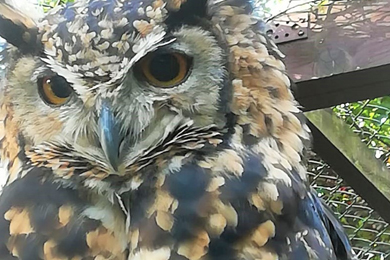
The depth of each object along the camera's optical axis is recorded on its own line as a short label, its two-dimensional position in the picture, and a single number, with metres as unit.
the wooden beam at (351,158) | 0.75
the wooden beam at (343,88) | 0.68
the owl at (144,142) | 0.57
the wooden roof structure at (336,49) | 0.68
